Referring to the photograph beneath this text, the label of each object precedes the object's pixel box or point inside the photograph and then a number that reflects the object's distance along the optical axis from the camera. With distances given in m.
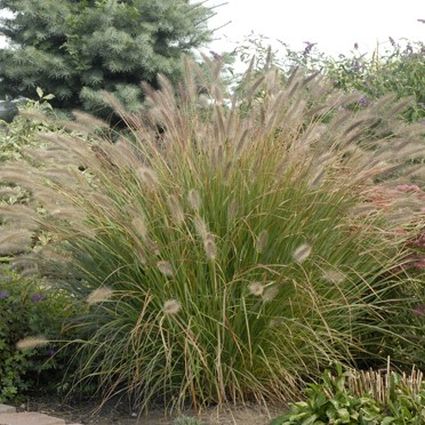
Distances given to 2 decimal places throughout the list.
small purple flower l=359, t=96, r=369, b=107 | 7.61
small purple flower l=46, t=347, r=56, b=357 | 4.96
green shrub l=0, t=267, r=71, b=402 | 4.99
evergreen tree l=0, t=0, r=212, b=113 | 11.88
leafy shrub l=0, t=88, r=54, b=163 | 8.09
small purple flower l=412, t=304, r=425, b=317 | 4.80
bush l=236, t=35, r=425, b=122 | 8.38
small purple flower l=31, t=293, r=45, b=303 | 5.21
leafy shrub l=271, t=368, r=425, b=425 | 3.91
